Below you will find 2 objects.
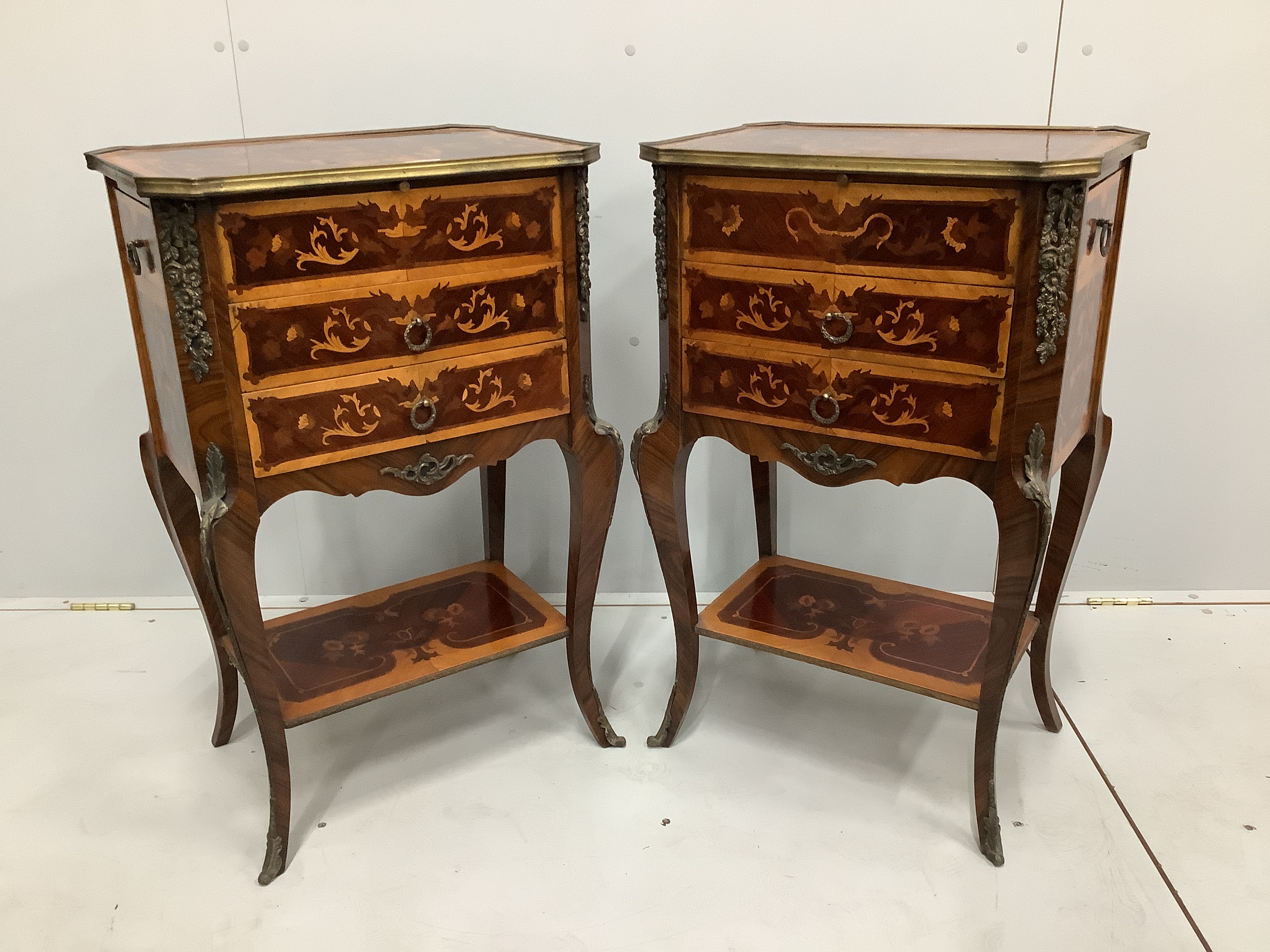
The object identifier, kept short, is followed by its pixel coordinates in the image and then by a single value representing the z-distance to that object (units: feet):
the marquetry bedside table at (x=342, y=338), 4.53
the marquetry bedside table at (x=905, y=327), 4.53
